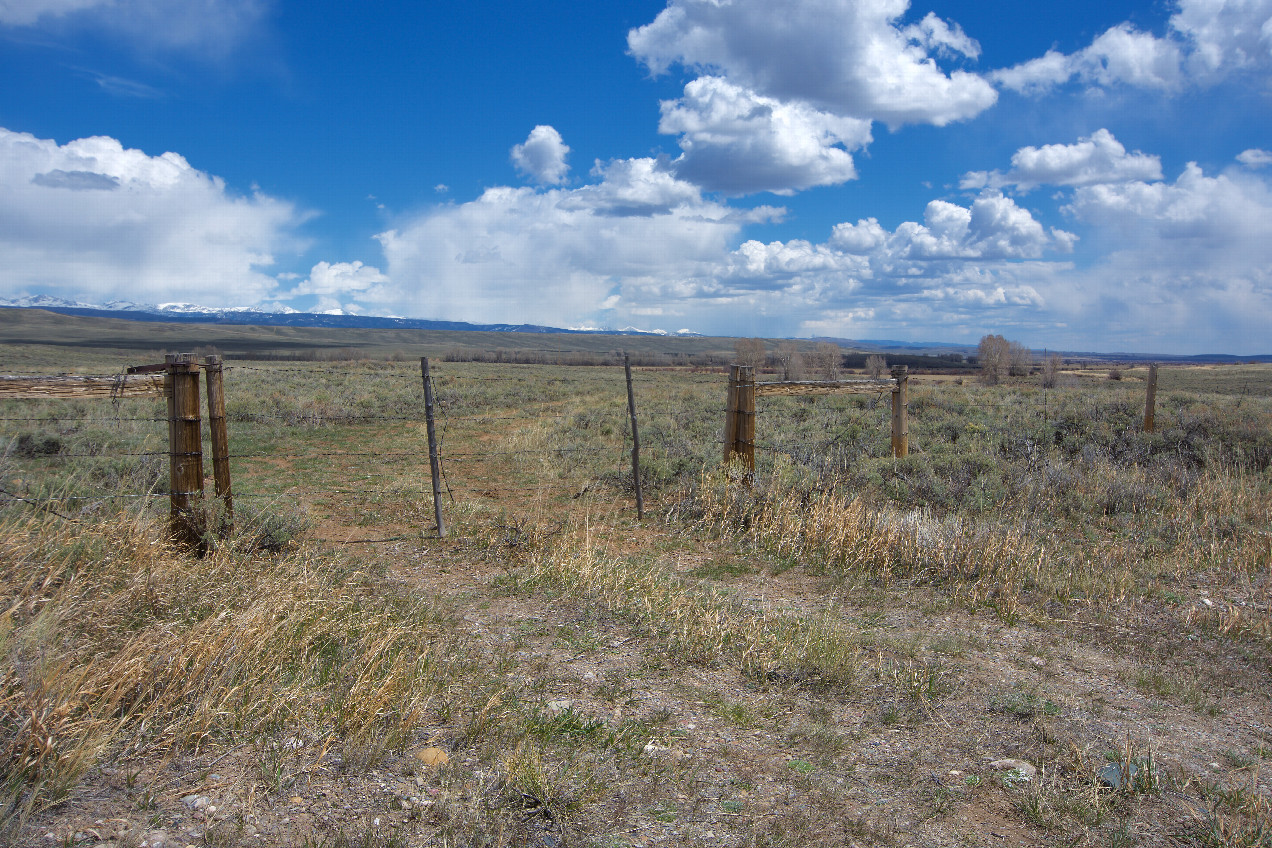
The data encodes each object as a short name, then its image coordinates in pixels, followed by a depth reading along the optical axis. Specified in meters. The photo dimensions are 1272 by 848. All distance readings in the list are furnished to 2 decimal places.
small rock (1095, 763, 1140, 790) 3.33
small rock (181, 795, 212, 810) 2.77
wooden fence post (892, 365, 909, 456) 10.80
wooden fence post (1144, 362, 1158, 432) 13.68
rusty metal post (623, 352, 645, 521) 8.57
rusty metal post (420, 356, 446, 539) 7.47
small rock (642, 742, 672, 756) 3.56
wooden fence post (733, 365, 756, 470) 8.79
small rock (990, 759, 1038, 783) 3.45
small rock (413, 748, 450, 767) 3.26
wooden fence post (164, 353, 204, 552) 6.11
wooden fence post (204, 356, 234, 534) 6.25
